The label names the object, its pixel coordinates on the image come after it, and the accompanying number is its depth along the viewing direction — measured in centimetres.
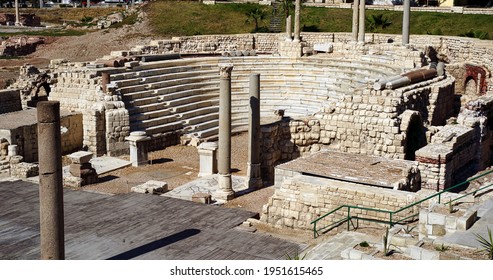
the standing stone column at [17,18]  7362
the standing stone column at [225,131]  2241
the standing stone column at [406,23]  3581
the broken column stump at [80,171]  2383
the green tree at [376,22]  5241
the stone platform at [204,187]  2264
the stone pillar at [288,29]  3932
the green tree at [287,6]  5091
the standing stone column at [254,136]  2328
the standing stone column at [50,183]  1322
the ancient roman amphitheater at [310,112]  2034
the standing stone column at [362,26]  3872
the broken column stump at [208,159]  2512
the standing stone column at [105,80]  2909
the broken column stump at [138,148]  2673
